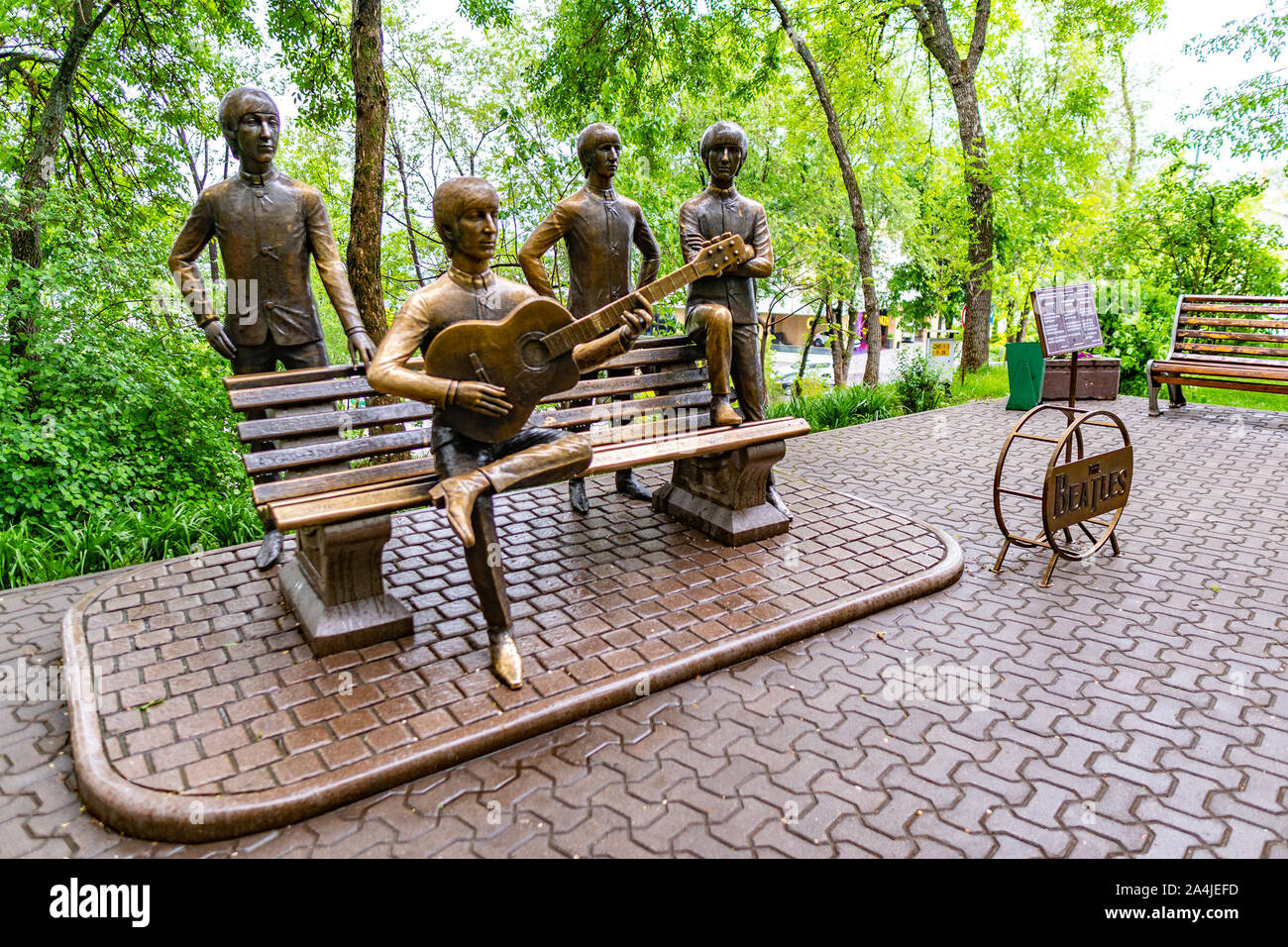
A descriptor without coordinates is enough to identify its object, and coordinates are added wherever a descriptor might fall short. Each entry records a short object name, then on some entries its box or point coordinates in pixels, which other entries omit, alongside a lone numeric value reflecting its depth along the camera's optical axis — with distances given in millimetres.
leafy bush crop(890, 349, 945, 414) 9977
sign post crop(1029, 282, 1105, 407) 7789
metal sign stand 4609
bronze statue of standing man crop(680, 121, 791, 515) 4969
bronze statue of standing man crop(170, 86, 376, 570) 4207
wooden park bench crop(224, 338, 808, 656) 3771
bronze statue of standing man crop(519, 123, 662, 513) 5040
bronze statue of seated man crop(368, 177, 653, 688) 3434
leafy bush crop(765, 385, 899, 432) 9391
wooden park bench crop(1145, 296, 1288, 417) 8227
